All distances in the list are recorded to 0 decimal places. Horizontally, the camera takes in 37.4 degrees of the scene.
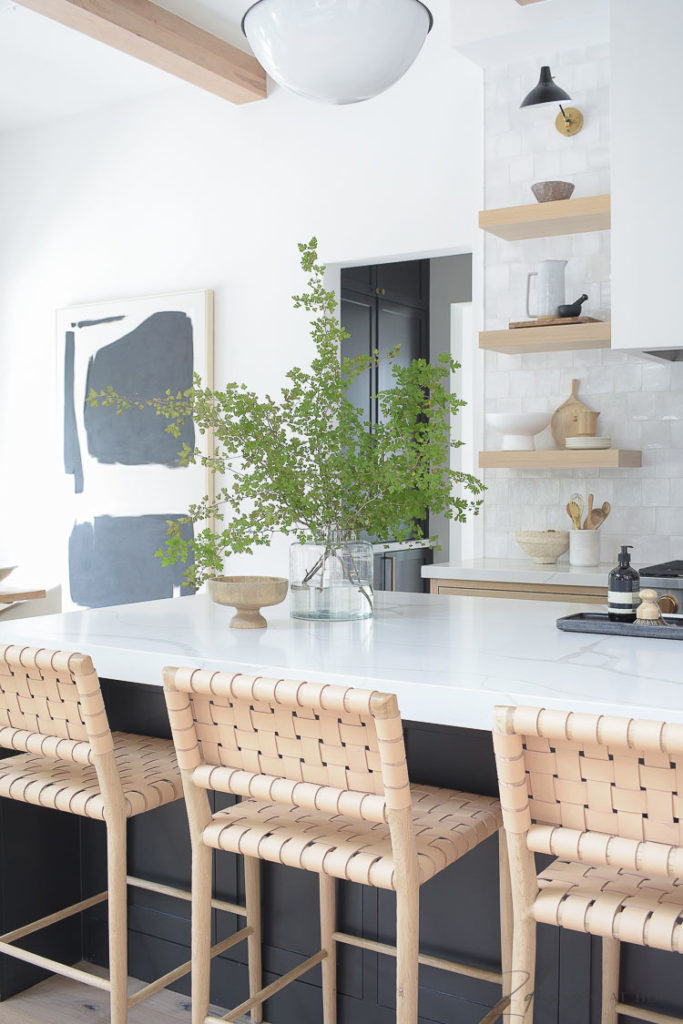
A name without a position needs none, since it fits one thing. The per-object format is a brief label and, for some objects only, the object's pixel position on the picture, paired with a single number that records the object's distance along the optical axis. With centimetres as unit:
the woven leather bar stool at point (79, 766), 194
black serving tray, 214
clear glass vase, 246
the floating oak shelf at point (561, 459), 411
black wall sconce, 406
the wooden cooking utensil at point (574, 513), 429
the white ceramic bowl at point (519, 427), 436
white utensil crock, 417
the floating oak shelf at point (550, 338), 407
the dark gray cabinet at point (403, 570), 582
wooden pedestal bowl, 236
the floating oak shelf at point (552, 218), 407
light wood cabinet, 387
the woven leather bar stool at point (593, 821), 138
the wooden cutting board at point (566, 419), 440
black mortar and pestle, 416
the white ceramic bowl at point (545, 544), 424
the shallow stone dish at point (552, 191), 418
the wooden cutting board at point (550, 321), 414
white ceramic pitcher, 426
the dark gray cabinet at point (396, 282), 574
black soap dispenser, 227
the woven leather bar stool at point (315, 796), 158
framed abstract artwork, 561
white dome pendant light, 200
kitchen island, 177
